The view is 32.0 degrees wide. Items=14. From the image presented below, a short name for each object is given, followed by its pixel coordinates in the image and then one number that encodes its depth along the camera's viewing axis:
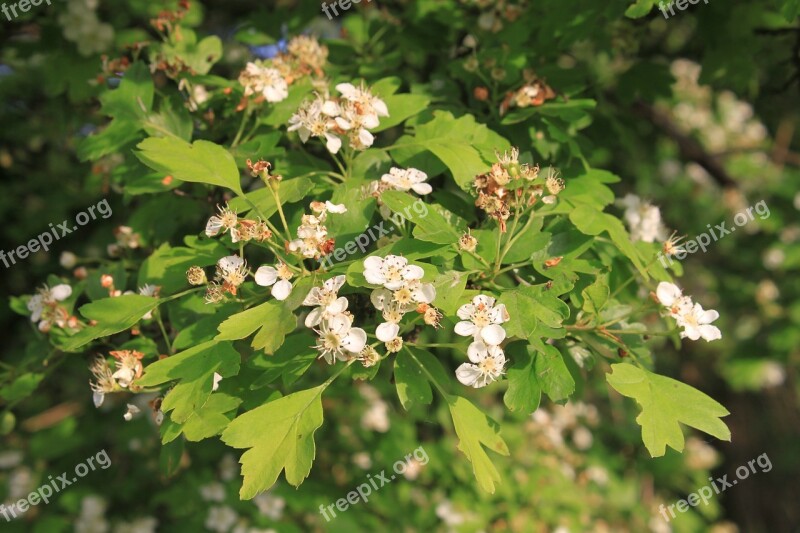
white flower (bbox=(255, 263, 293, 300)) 0.39
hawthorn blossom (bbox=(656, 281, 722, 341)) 0.41
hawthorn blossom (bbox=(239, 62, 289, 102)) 0.44
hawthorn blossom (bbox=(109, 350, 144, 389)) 0.40
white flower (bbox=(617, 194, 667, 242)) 0.47
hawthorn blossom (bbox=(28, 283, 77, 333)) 0.44
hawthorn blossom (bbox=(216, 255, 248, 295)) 0.39
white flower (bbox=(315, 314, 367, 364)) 0.38
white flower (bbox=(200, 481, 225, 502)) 0.60
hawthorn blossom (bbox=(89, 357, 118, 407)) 0.41
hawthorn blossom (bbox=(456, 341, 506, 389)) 0.38
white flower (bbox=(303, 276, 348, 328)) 0.38
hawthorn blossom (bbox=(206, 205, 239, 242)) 0.40
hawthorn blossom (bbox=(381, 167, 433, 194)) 0.41
